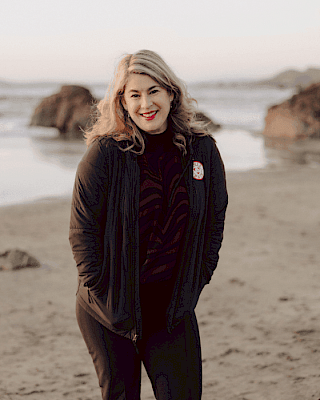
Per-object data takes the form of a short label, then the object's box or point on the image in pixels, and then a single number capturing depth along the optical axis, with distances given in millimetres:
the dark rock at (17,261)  5641
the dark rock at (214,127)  21469
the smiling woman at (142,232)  1999
